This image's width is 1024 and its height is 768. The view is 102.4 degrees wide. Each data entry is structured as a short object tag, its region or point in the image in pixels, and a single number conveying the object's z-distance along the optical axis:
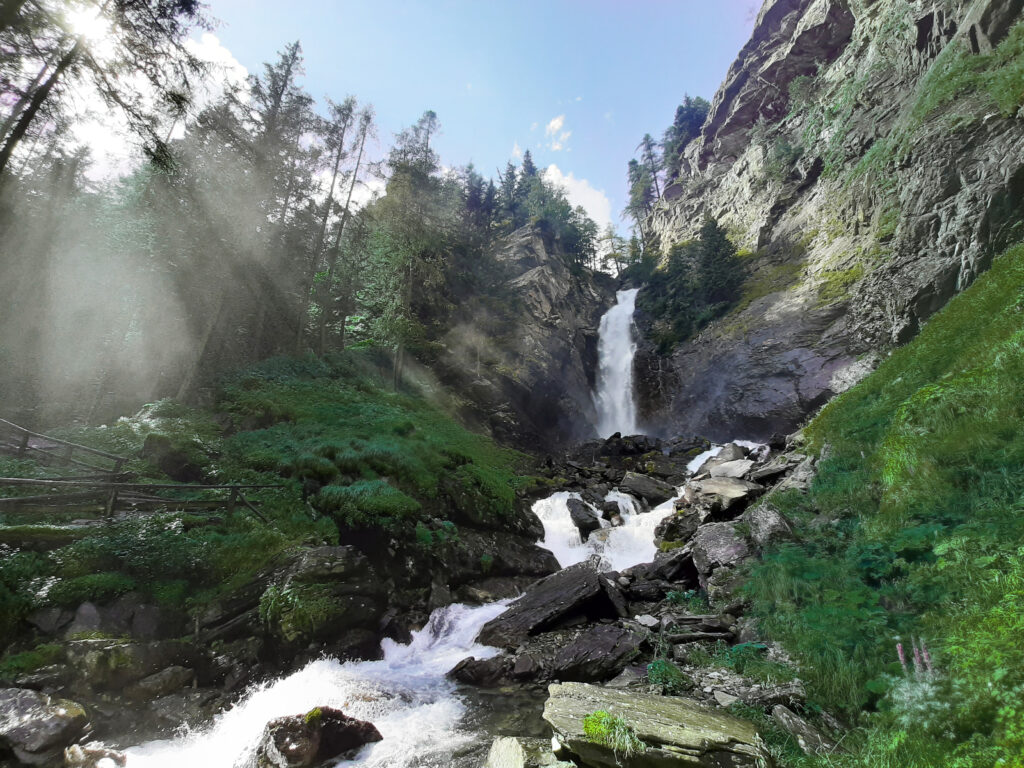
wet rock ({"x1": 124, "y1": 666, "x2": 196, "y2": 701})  5.88
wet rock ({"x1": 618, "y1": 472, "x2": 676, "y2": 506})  16.12
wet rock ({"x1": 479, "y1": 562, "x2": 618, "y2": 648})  8.31
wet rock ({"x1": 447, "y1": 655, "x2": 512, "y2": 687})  7.09
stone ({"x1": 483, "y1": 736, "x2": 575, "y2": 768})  3.72
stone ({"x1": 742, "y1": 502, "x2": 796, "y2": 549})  7.39
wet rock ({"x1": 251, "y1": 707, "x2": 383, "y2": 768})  4.98
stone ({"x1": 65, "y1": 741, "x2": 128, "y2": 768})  4.70
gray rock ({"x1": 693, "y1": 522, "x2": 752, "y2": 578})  7.99
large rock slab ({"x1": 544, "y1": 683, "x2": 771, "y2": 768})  3.41
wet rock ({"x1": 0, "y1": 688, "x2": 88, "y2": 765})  4.49
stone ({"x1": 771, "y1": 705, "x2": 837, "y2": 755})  3.58
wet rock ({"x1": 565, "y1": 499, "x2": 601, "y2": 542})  14.27
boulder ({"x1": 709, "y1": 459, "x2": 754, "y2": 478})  13.11
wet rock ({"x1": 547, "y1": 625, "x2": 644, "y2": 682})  6.64
